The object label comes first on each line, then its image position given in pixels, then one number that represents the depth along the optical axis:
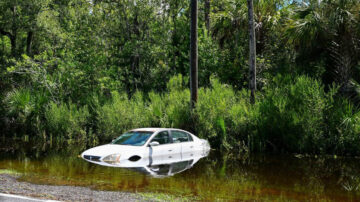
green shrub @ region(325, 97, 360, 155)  15.39
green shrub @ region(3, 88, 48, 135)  22.86
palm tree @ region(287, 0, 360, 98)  18.88
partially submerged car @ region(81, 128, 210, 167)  12.59
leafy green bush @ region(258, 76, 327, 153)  15.89
